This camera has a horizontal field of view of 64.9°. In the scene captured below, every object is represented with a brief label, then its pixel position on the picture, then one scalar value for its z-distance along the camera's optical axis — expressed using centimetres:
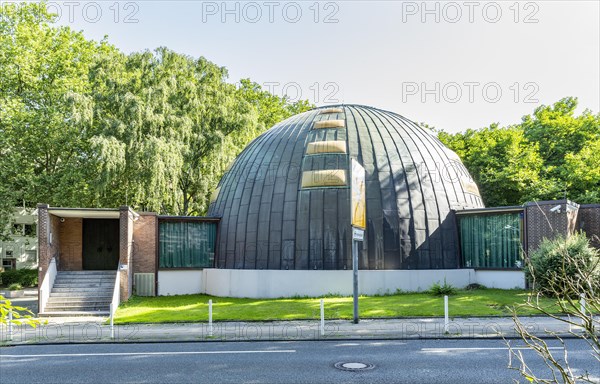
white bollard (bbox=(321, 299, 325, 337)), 1562
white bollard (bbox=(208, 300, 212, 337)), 1609
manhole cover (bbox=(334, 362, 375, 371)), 1121
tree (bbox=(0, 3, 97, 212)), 3384
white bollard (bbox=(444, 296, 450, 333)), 1541
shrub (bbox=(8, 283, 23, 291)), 3231
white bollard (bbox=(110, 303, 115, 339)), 1598
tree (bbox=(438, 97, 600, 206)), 3419
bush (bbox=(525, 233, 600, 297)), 2023
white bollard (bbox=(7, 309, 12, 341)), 1616
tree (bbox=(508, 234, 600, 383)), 1964
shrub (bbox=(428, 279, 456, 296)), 2327
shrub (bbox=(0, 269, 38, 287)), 3488
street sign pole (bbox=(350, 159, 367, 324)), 1773
